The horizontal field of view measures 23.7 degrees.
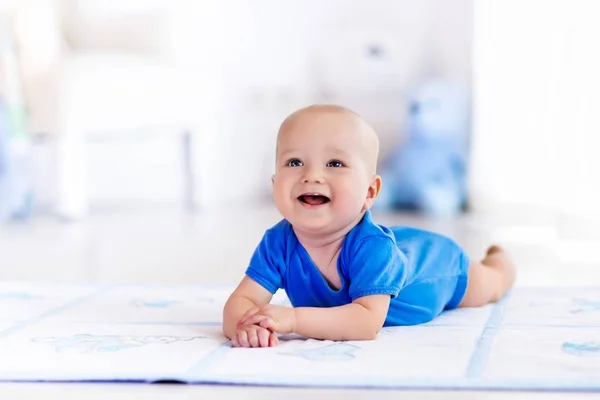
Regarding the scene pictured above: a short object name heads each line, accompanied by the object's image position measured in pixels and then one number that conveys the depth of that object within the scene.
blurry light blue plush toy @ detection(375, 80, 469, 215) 3.90
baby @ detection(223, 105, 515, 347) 1.55
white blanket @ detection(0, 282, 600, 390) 1.41
